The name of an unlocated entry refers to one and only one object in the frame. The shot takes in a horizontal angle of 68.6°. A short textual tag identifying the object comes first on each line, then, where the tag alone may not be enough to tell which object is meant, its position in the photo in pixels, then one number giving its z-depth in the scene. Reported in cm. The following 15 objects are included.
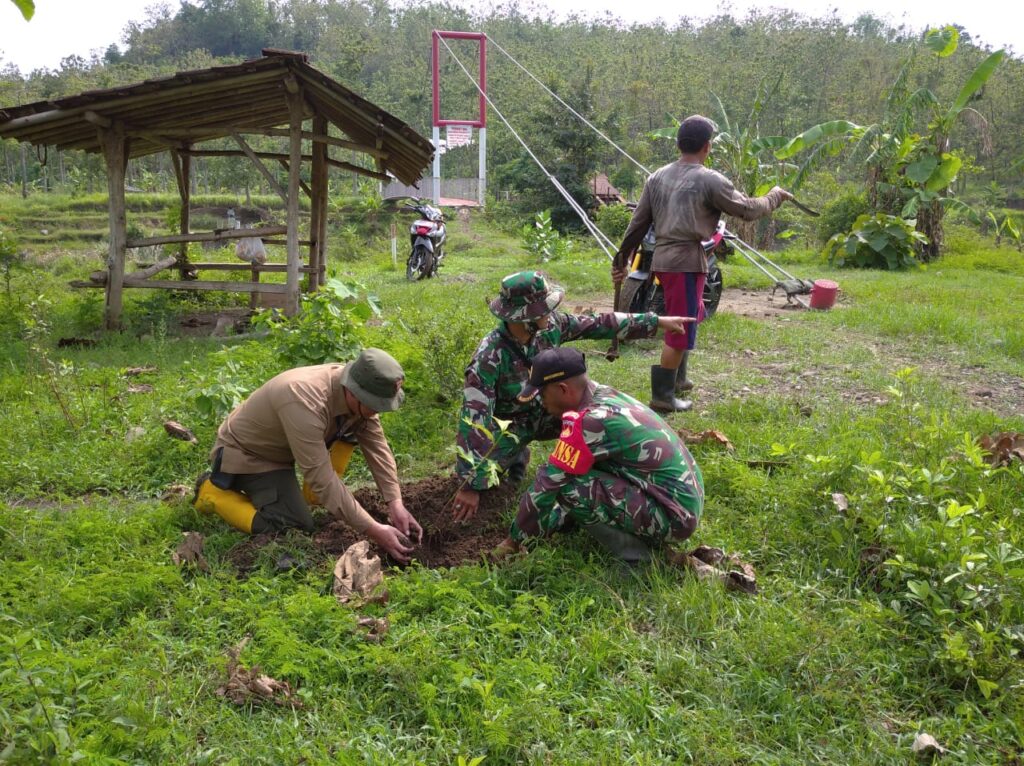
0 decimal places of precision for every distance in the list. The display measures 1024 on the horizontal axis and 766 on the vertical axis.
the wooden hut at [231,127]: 725
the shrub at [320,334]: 524
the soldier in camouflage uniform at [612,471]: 334
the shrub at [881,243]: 1276
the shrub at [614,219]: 1681
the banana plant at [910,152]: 1246
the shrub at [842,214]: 1445
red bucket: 936
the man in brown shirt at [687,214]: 506
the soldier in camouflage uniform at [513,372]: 389
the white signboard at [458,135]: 2684
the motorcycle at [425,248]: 1212
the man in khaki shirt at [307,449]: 345
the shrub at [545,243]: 1443
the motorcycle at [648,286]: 656
